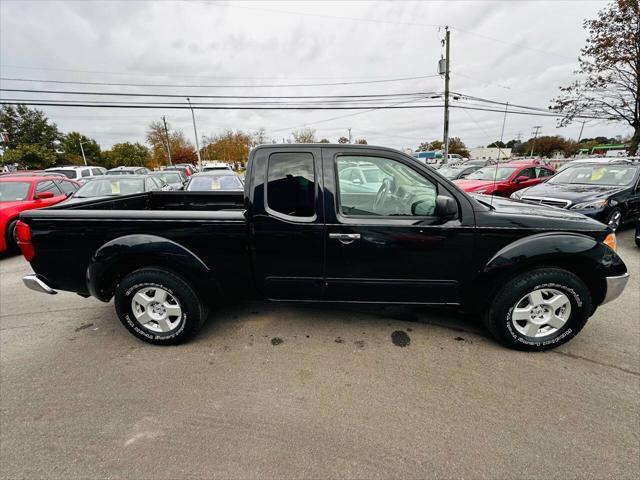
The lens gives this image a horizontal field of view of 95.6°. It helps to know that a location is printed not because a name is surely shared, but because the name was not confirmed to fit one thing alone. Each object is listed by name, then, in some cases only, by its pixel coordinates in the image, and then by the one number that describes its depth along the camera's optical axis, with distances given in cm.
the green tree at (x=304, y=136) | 4399
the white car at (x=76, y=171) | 1449
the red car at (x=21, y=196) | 583
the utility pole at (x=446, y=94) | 1956
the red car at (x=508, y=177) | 904
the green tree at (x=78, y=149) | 5197
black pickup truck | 250
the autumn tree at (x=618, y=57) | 1368
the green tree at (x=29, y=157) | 3634
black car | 594
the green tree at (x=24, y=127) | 5197
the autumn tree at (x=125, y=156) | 5538
